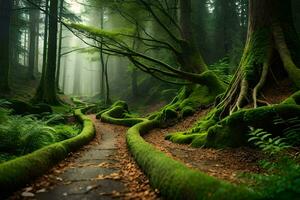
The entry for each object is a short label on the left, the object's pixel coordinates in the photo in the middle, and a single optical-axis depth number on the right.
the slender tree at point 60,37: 30.56
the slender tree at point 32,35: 34.98
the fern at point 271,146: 3.74
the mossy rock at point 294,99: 7.69
